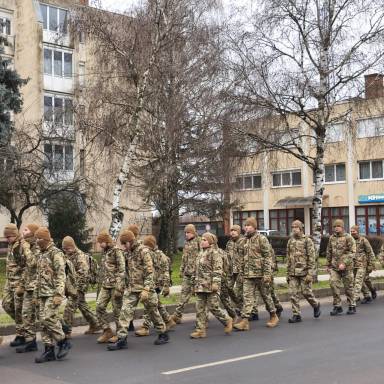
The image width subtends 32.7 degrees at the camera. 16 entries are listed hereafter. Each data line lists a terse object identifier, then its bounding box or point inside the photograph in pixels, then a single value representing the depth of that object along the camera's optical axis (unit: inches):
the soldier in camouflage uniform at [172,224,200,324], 475.5
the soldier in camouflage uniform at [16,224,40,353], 383.6
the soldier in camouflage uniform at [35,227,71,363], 345.1
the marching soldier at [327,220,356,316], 528.4
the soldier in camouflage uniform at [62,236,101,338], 431.8
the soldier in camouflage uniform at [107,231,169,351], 384.2
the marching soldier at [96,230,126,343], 411.2
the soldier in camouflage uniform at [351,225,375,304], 577.0
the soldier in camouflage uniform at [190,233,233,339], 418.0
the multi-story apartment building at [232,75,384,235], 1923.0
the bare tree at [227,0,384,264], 736.3
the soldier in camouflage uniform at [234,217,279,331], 448.8
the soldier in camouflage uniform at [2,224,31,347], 398.3
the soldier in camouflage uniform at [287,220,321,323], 486.9
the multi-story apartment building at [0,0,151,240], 1652.3
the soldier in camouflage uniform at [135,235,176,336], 440.1
